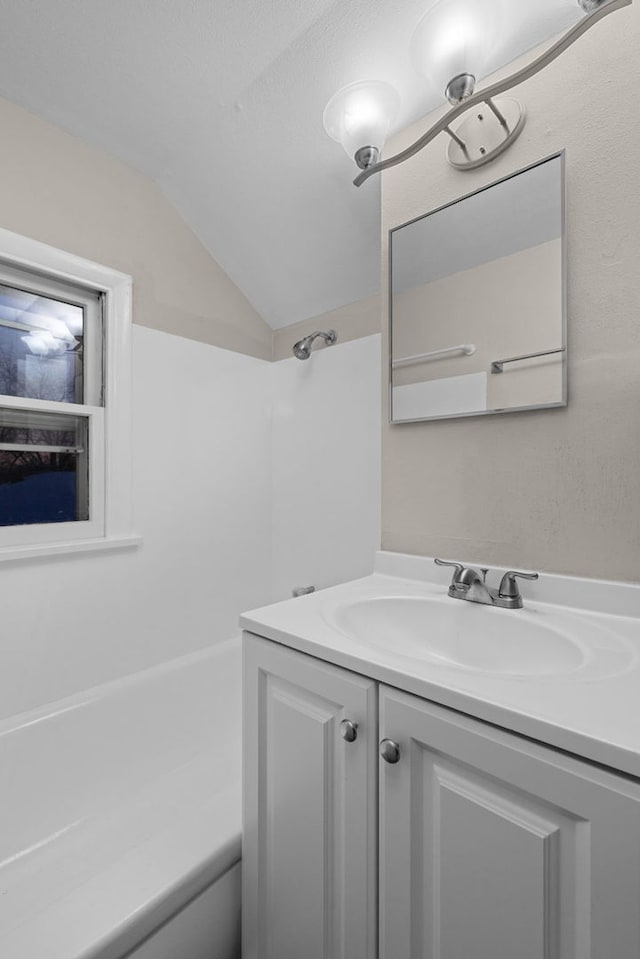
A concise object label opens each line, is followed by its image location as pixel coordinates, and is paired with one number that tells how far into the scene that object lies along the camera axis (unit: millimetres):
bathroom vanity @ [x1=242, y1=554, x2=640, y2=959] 561
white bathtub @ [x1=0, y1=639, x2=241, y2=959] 908
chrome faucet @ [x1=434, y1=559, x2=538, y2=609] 1071
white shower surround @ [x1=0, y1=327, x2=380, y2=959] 1002
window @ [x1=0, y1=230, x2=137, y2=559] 1490
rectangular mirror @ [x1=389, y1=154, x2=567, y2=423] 1112
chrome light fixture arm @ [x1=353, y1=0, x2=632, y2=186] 868
